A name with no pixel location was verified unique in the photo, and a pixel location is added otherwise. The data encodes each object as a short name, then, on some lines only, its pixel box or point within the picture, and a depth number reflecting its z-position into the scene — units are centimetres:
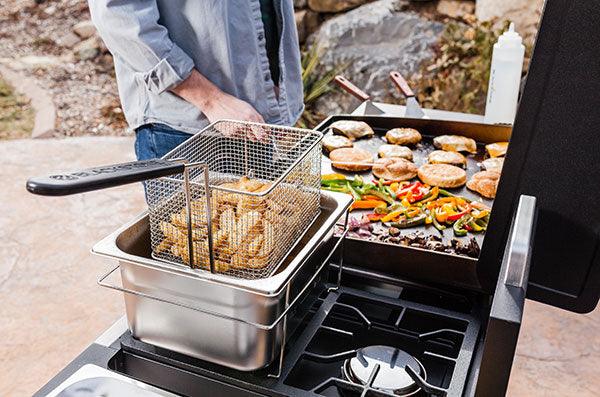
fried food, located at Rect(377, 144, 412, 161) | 170
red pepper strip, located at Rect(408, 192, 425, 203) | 146
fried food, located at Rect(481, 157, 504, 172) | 164
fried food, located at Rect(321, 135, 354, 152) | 173
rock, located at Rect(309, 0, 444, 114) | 442
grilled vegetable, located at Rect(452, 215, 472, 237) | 130
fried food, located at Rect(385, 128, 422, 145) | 180
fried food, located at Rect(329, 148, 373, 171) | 163
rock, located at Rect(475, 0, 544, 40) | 412
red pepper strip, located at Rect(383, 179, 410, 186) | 155
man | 137
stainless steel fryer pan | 77
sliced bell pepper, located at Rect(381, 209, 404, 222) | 135
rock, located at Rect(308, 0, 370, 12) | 488
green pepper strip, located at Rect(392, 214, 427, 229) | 132
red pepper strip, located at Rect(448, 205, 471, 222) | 135
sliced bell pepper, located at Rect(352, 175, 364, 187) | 154
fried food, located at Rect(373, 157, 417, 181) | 159
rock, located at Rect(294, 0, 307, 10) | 506
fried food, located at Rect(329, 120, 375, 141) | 181
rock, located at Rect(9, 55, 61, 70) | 577
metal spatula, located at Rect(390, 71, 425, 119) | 202
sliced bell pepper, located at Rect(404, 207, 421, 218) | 135
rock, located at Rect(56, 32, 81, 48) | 606
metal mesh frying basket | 81
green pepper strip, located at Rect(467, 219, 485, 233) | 130
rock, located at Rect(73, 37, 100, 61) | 583
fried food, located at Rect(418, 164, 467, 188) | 156
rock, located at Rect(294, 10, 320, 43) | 503
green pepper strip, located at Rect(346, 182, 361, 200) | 146
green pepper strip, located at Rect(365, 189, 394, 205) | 145
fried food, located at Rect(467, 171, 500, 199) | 152
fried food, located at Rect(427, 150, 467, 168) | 168
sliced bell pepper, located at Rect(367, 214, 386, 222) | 136
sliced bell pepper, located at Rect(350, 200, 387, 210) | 143
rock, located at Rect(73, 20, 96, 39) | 604
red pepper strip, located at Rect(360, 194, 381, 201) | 146
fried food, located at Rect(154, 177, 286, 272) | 81
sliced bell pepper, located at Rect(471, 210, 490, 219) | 134
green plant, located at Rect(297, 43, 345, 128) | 461
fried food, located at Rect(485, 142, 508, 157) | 171
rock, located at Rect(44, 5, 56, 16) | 641
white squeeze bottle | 184
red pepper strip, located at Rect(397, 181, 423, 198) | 149
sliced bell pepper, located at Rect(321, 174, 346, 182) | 156
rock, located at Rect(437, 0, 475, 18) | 455
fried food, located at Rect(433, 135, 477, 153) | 177
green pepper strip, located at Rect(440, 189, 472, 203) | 153
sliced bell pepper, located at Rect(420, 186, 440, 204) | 148
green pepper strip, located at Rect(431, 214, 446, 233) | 133
